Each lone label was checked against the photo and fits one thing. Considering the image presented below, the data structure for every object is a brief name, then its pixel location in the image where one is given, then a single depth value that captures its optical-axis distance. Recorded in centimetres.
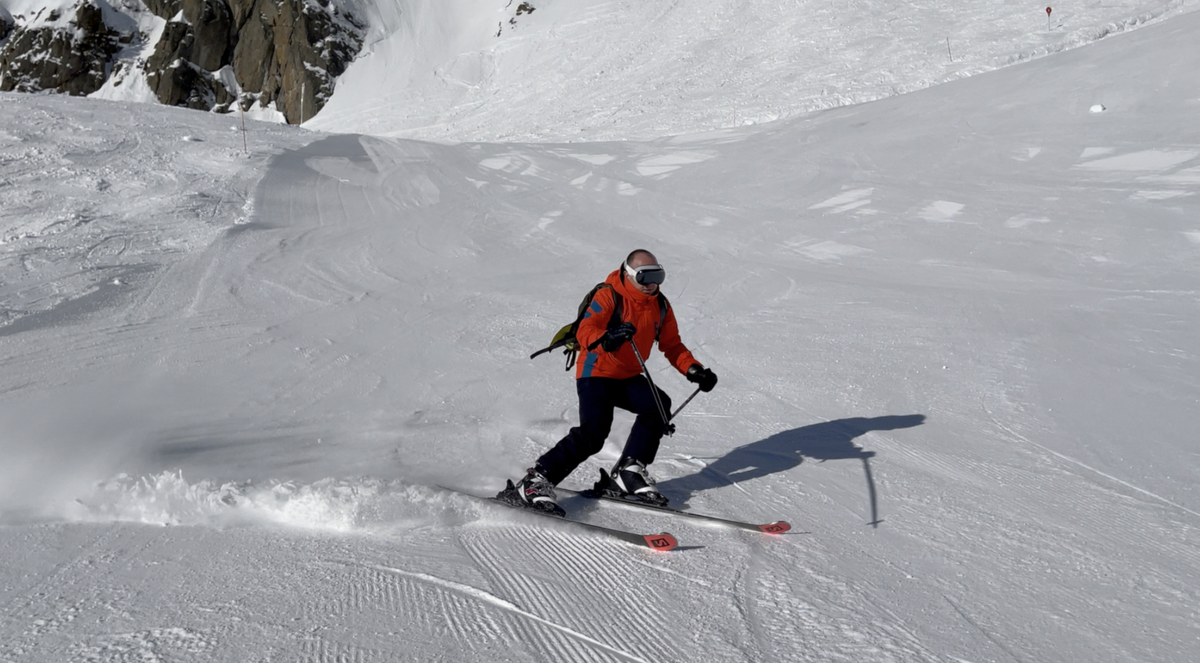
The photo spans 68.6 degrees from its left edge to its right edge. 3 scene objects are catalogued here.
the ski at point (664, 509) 422
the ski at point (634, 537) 402
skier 466
